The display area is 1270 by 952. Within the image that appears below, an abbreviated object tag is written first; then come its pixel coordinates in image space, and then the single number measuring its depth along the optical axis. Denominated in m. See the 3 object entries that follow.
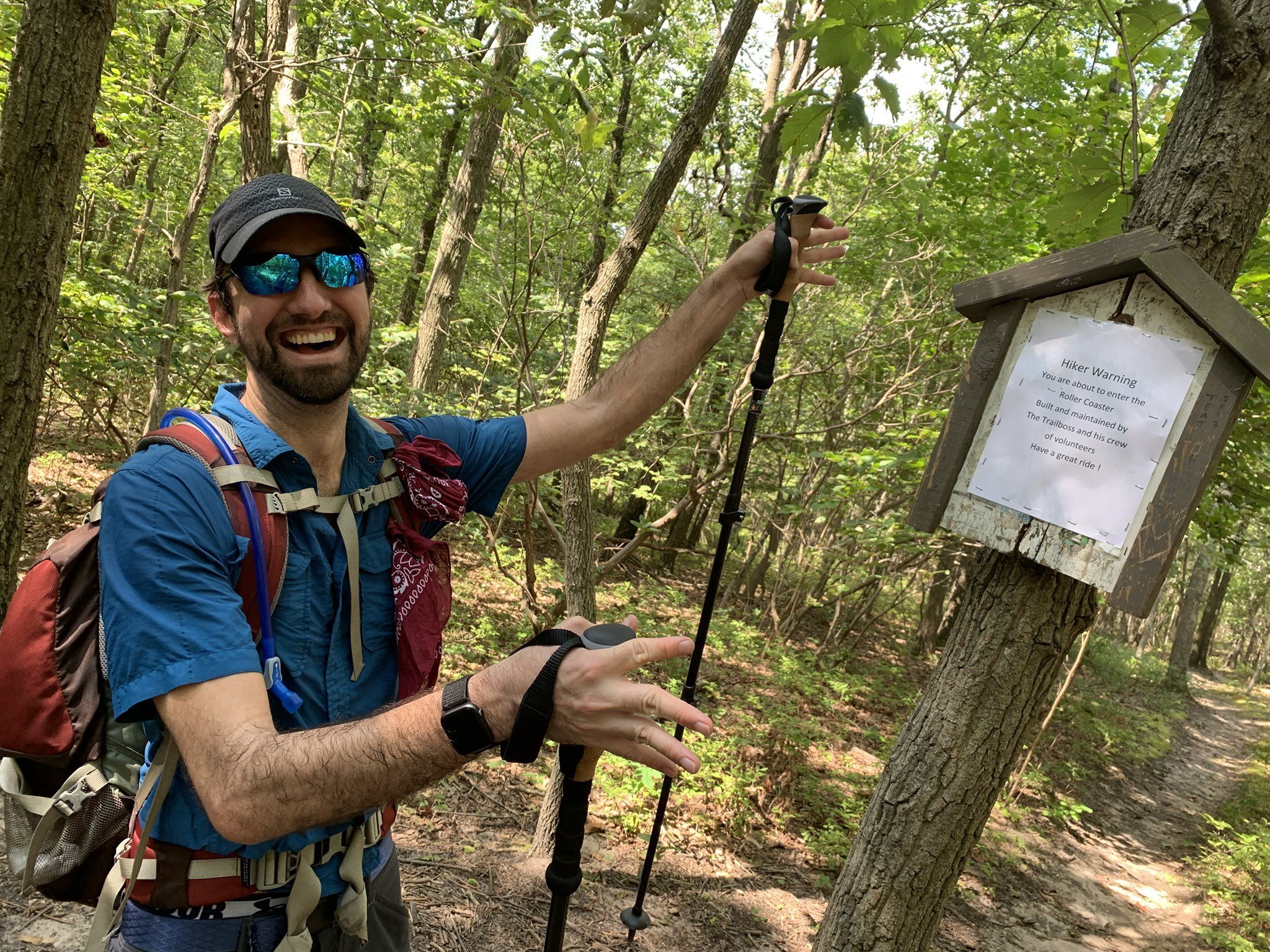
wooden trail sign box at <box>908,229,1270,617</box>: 1.70
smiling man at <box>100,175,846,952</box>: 1.07
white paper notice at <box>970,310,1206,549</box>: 1.75
